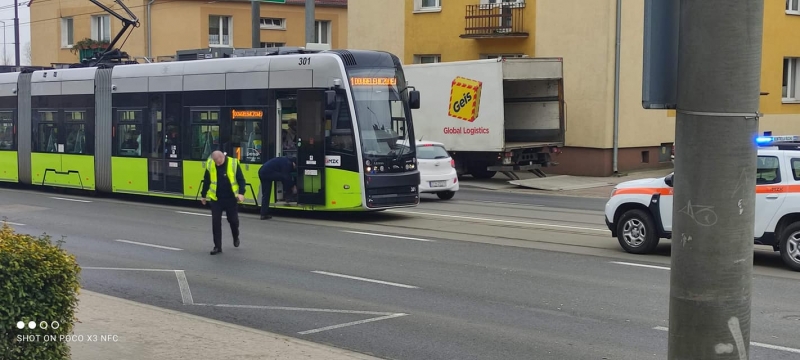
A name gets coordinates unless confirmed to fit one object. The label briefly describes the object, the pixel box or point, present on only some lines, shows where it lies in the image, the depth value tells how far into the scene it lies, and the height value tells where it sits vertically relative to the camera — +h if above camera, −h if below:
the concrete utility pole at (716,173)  3.18 -0.15
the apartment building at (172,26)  49.09 +5.40
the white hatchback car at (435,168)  22.59 -0.95
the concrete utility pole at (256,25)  27.95 +3.02
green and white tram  18.06 +0.04
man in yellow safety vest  14.37 -0.89
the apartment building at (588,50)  30.73 +2.70
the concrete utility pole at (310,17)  27.22 +3.10
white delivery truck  28.19 +0.51
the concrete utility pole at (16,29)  50.72 +5.10
